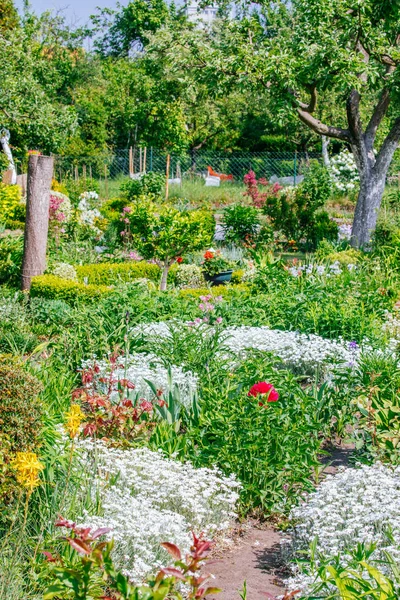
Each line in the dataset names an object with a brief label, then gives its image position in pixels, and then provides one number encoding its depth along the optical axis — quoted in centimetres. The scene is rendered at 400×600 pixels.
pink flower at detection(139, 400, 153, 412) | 482
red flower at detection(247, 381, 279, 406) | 415
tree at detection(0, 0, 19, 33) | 2683
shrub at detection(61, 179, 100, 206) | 1778
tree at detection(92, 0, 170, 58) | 4334
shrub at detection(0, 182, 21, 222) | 1595
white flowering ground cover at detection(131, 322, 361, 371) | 598
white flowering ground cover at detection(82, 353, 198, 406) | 527
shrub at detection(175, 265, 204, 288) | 1140
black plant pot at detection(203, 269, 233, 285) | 1155
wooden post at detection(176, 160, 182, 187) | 2722
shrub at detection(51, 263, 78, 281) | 1030
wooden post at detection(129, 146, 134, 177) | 2612
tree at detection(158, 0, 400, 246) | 1235
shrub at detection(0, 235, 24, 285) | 1066
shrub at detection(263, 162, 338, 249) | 1495
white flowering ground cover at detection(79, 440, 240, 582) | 336
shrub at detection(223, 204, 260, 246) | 1424
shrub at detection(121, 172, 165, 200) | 1748
